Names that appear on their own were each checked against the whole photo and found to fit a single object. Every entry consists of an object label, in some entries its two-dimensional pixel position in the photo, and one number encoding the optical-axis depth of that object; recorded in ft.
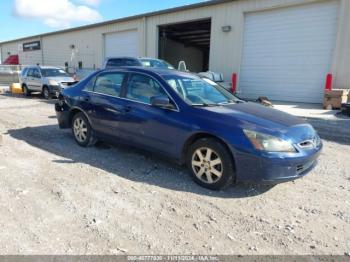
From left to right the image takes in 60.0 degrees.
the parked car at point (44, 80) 46.83
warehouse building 39.17
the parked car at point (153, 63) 37.27
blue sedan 11.84
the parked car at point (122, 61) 37.11
